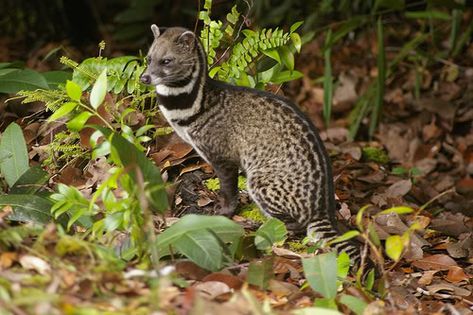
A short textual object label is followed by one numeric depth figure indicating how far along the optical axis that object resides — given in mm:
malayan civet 12570
